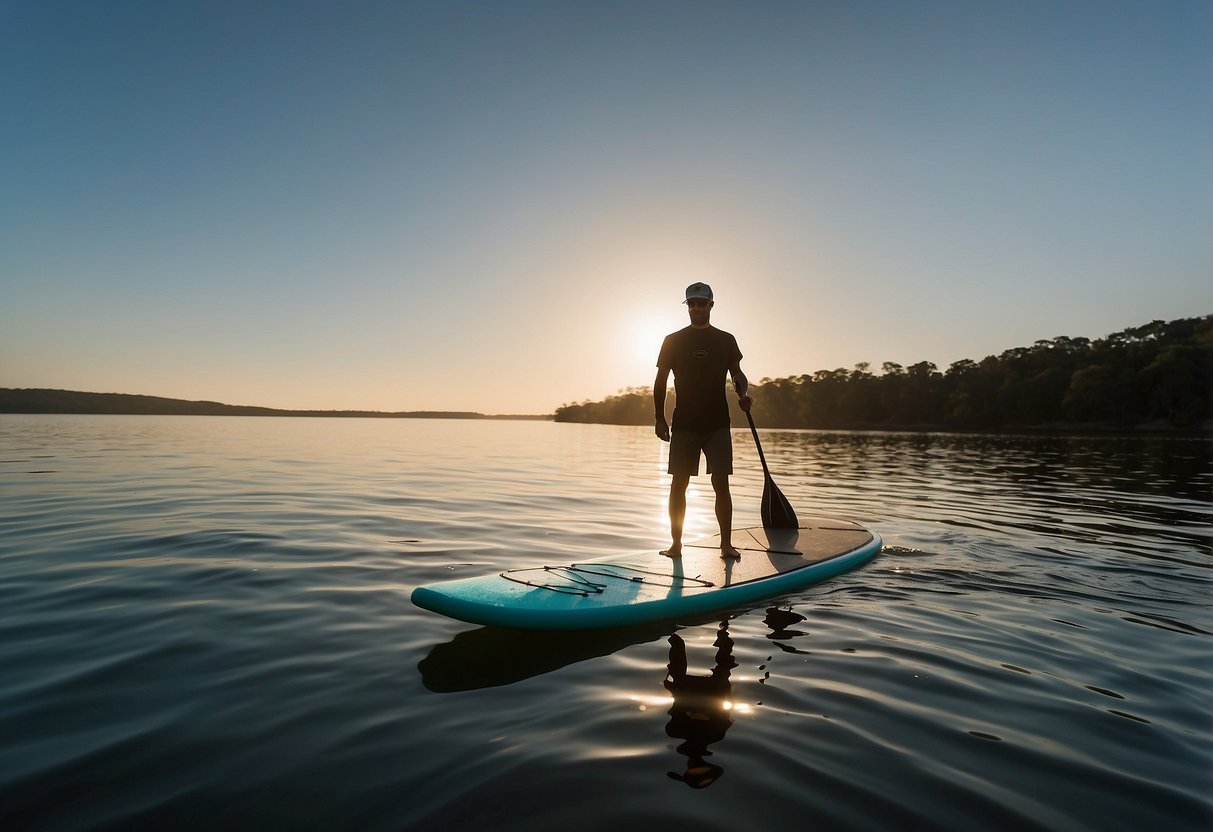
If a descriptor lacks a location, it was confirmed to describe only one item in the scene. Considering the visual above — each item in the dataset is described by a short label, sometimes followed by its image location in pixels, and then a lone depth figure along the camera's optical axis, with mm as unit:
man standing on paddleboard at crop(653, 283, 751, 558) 6539
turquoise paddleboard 4516
